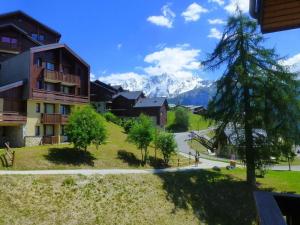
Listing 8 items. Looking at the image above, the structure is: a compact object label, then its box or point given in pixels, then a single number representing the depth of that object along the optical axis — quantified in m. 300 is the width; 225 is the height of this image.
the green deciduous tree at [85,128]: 23.00
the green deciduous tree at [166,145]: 27.14
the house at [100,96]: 47.21
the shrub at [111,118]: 40.51
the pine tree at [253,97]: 19.86
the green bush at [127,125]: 37.37
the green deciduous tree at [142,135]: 26.32
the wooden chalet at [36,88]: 24.93
